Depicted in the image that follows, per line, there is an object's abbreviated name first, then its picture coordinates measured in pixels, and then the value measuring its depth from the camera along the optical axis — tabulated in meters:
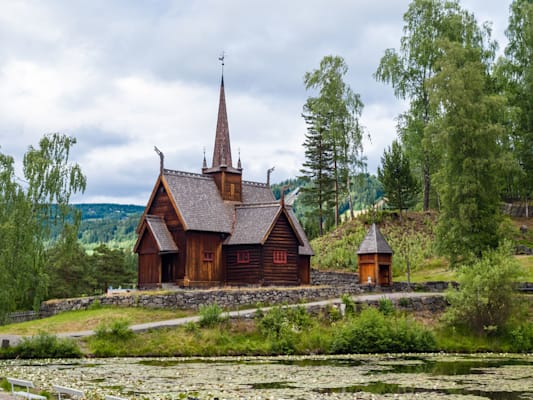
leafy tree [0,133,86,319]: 33.22
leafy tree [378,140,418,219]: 62.56
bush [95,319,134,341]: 31.08
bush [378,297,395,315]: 35.66
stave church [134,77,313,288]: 43.16
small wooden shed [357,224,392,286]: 45.09
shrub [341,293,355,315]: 35.25
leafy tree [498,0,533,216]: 58.88
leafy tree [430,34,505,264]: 40.72
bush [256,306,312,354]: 31.62
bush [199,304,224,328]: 32.75
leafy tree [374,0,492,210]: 58.34
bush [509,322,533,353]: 32.62
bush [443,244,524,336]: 33.22
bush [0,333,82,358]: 29.28
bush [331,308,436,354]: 31.78
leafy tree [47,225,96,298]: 66.12
